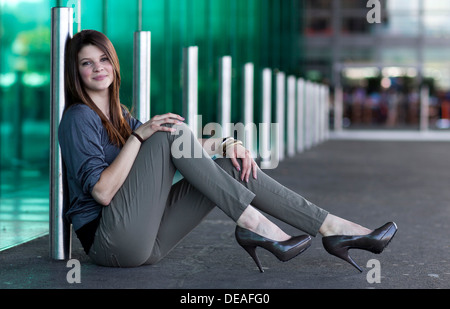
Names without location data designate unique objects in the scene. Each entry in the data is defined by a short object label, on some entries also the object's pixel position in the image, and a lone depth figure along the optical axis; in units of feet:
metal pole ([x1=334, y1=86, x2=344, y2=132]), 84.38
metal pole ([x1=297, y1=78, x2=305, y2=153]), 50.93
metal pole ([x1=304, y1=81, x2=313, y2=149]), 55.31
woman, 11.42
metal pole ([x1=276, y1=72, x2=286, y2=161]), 43.01
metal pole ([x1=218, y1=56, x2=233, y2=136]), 29.60
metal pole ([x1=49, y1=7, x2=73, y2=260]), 12.78
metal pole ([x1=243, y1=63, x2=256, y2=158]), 34.47
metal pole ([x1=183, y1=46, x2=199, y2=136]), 22.42
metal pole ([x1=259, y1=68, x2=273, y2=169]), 37.96
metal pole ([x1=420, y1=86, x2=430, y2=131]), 84.38
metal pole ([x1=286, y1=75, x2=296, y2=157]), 45.85
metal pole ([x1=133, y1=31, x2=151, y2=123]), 16.49
